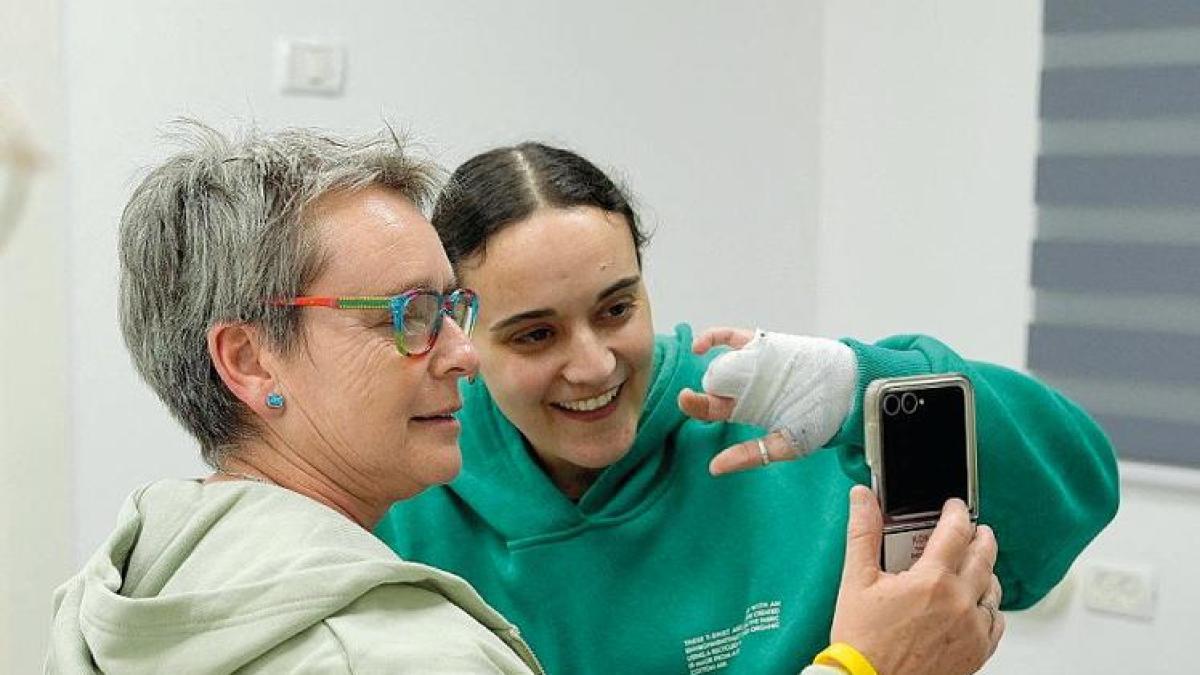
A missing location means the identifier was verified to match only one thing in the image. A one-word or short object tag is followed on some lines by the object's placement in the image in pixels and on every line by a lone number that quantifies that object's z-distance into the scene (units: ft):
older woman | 3.61
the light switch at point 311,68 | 9.32
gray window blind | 9.97
